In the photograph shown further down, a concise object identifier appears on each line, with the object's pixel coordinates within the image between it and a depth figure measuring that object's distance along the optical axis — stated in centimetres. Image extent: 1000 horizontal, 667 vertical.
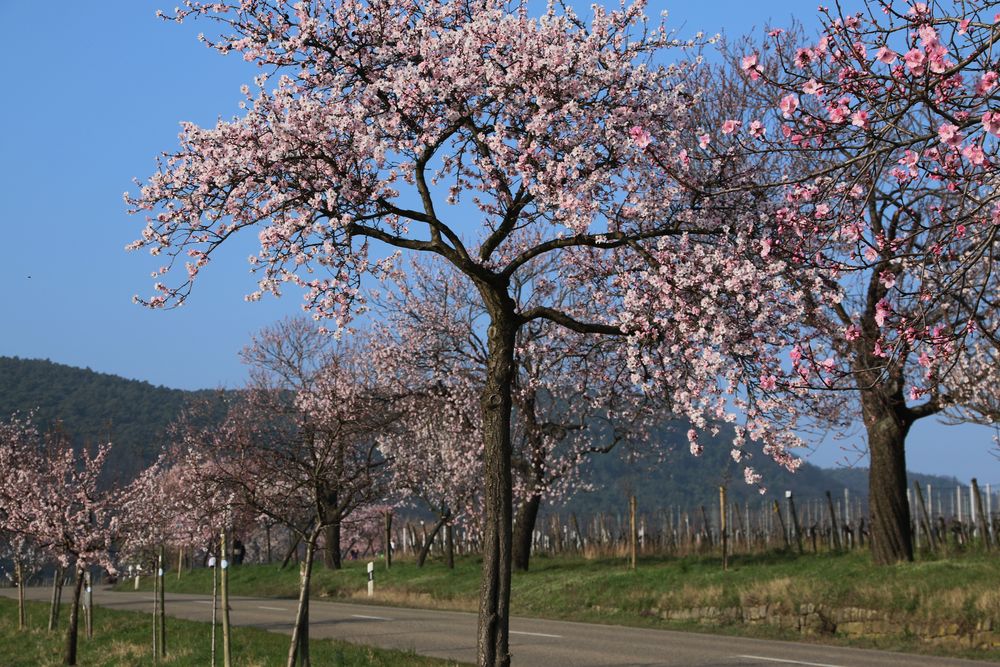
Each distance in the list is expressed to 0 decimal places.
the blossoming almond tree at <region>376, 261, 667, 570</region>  3183
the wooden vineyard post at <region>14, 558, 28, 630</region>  3133
